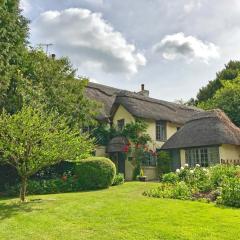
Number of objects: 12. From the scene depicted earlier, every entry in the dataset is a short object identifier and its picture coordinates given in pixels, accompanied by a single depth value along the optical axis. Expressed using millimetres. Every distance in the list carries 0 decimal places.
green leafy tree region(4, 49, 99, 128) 14053
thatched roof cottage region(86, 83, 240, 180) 19034
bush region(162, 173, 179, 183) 13278
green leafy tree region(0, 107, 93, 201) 10148
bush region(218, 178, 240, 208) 9287
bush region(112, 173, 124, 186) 15628
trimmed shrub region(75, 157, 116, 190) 14248
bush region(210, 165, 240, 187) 11548
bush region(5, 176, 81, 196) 13280
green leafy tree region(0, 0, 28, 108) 13397
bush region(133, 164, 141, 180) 20042
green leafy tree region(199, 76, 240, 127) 26148
